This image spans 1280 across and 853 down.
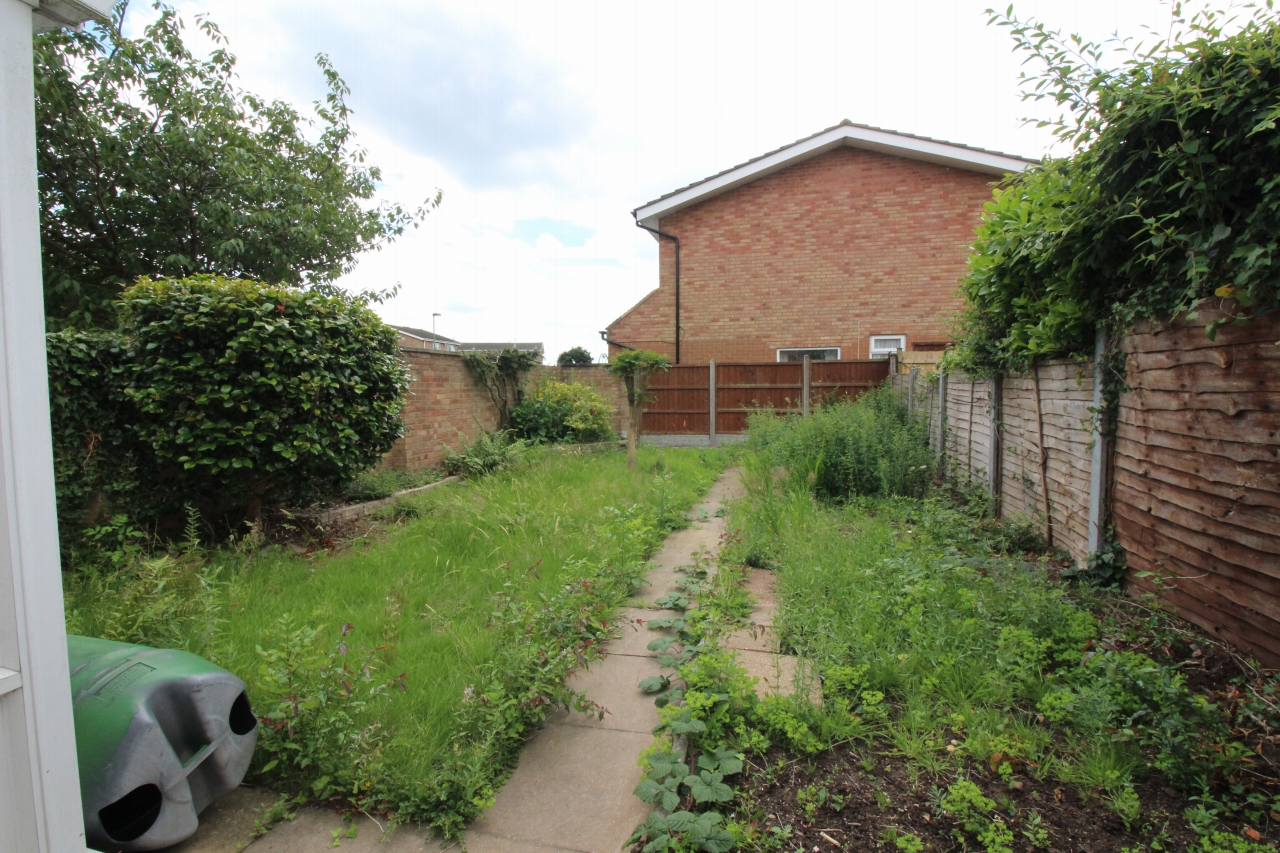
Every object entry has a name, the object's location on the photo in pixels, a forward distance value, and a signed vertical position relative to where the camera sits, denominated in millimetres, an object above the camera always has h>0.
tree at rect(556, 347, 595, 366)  22391 +1639
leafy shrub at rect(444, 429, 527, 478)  7738 -735
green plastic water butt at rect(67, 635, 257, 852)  1663 -966
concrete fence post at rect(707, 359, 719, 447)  12648 -190
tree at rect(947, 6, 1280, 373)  2264 +917
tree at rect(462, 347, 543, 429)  9594 +486
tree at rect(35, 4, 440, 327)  6363 +2625
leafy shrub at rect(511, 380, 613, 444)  10414 -245
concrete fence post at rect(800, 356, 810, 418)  12181 +138
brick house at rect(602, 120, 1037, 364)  13133 +3326
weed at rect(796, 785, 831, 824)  1809 -1227
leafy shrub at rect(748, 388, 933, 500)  5832 -593
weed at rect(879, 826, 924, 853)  1637 -1219
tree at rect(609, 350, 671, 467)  9531 +508
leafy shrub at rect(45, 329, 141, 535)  3688 -164
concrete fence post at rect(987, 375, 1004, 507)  4984 -396
